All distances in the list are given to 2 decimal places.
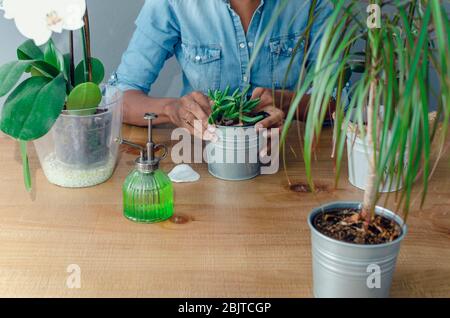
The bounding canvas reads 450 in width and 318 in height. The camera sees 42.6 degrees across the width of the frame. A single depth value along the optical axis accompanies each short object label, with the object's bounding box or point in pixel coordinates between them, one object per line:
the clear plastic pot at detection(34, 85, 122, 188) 0.96
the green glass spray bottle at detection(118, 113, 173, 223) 0.88
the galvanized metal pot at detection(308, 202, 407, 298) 0.65
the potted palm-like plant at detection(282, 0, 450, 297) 0.55
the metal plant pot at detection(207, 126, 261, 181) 0.99
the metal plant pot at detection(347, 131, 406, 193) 0.98
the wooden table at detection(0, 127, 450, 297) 0.74
